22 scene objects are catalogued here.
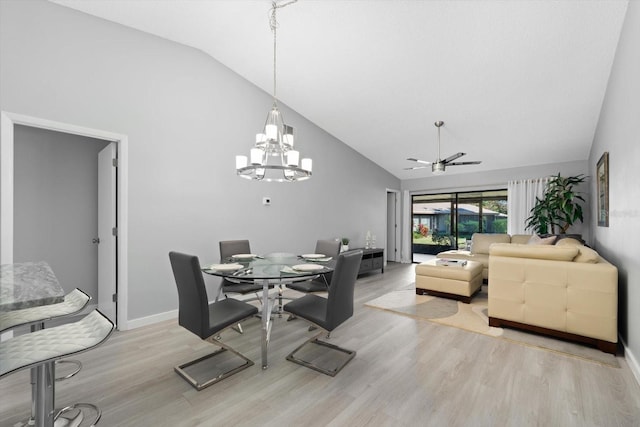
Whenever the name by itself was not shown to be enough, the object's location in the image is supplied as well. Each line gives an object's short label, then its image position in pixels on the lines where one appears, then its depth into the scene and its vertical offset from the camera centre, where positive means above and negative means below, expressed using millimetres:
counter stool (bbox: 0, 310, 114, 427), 1133 -586
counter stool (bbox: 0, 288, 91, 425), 1527 -580
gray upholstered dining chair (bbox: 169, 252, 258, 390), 1948 -775
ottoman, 3998 -982
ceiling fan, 4395 +751
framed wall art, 3371 +309
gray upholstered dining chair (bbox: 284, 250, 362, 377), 2115 -778
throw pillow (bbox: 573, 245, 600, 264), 2654 -410
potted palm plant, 5211 +120
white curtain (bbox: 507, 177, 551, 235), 5984 +304
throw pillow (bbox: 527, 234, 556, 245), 4507 -440
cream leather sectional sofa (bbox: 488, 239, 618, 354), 2496 -757
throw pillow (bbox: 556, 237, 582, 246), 3764 -379
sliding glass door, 7289 -114
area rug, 2541 -1246
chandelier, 2549 +621
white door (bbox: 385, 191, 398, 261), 7902 -379
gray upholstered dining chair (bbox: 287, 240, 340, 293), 3129 -769
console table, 5816 -992
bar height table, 1083 -337
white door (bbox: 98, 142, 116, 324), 3082 -200
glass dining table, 2186 -479
